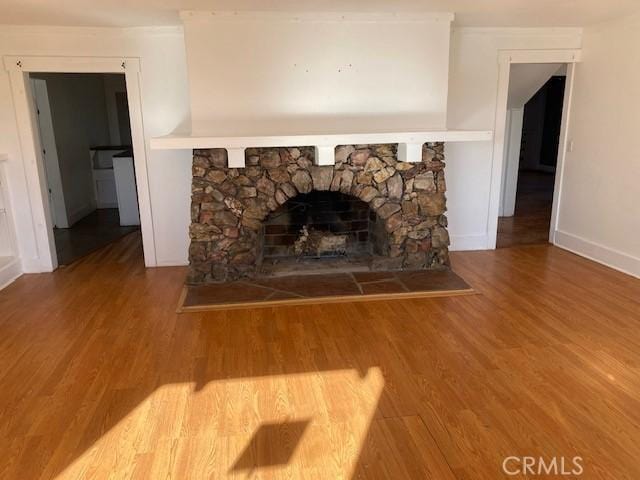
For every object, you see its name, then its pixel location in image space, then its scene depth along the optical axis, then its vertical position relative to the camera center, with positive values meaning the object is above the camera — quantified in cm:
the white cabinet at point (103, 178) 713 -60
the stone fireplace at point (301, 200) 385 -54
